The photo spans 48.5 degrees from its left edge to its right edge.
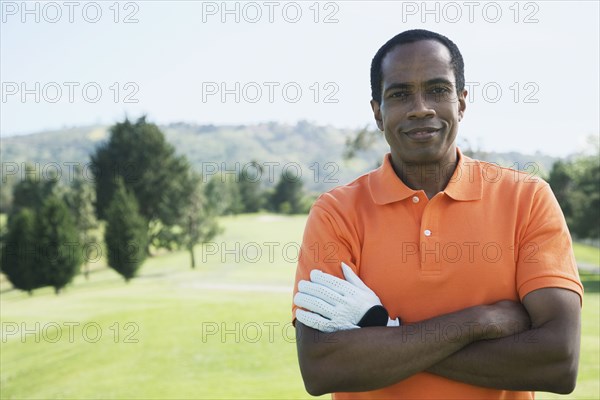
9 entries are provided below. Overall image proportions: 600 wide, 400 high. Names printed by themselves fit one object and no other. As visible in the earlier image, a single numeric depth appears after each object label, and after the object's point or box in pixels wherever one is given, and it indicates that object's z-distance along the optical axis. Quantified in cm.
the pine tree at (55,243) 3434
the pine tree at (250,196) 7350
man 282
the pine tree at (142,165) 5547
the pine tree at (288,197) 7281
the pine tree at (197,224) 4347
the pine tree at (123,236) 3791
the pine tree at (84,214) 4294
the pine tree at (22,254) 3475
